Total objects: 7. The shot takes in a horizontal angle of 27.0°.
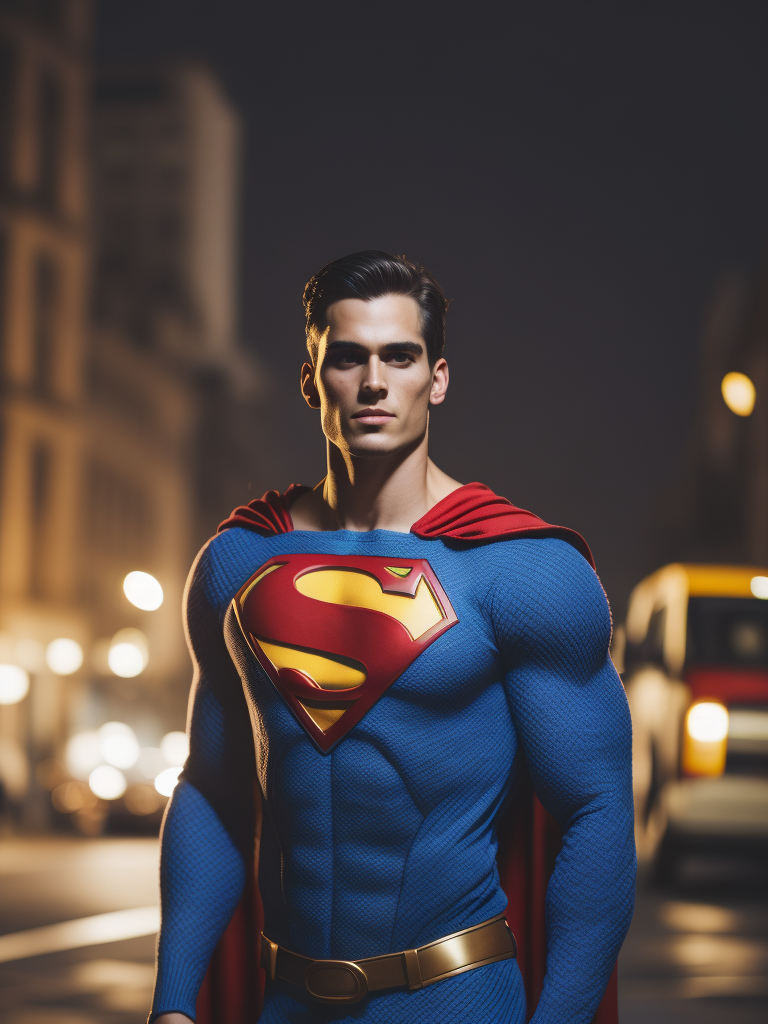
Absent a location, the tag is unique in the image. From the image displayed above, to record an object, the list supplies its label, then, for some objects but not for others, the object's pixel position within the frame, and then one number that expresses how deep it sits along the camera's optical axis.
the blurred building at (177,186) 121.38
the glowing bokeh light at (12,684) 44.28
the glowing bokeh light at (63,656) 47.47
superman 2.74
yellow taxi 12.19
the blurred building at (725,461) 41.12
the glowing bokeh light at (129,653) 37.06
